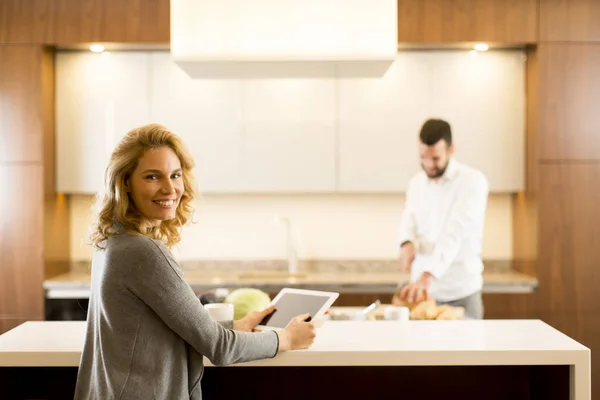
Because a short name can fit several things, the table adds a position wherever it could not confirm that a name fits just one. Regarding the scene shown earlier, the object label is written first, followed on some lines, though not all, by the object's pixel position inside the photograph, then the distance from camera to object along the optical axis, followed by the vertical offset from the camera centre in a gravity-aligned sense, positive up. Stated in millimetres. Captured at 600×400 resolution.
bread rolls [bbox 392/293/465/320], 2762 -461
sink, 4711 -538
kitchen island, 2146 -573
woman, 1806 -277
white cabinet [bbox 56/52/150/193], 4621 +528
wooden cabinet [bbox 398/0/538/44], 4414 +1041
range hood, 2459 +553
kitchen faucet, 4852 -380
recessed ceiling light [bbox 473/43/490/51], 4520 +910
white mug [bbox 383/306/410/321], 2684 -451
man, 3941 -169
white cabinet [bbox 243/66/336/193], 4621 +445
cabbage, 2498 -376
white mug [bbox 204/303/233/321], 2205 -359
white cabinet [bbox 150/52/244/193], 4609 +550
